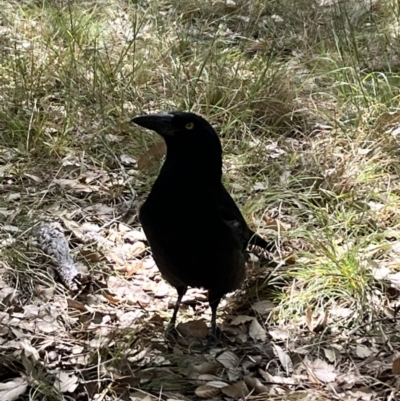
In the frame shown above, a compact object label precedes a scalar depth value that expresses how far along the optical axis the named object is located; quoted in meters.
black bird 2.37
